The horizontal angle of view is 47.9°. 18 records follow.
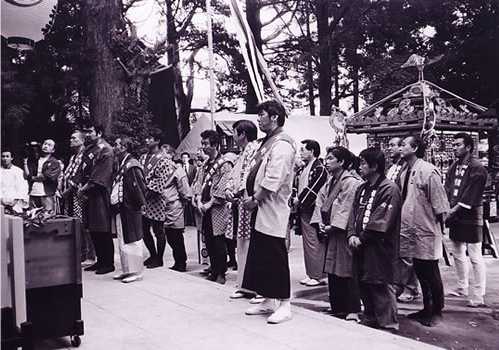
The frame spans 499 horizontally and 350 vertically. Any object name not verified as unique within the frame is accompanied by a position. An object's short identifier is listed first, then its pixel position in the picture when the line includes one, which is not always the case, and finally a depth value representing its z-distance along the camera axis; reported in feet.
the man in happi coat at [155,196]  24.16
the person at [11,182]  25.83
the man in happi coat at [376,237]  15.47
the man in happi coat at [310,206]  22.47
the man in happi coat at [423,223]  16.92
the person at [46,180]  28.32
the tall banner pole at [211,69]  34.24
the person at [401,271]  18.66
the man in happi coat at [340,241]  16.76
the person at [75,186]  23.90
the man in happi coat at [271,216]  15.10
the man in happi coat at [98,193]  22.29
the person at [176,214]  24.35
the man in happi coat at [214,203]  22.02
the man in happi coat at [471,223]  19.24
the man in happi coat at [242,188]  18.22
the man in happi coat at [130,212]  21.03
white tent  50.44
